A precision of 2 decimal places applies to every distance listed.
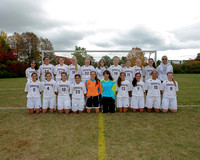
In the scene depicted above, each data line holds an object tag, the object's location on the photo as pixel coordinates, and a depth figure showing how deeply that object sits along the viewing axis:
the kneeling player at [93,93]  4.88
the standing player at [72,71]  5.82
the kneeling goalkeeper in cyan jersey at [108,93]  4.86
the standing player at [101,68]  5.95
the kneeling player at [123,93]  4.91
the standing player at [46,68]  5.59
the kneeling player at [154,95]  4.85
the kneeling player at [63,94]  4.80
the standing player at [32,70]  5.51
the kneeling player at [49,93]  4.86
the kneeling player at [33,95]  4.84
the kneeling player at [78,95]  4.82
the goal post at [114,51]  6.80
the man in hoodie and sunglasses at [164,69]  5.27
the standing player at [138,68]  5.71
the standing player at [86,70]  5.68
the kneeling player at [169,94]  4.82
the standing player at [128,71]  5.60
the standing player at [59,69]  5.67
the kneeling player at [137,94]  4.88
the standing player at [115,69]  5.68
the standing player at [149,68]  5.63
